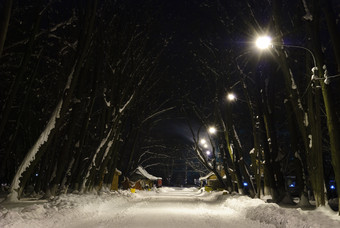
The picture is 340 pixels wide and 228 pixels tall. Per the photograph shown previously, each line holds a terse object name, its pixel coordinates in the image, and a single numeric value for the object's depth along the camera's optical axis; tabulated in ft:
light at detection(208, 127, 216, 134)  91.88
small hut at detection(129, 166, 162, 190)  167.73
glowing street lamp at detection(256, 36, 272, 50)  38.16
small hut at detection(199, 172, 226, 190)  159.37
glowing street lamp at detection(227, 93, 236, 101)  70.57
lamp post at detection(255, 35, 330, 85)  37.72
